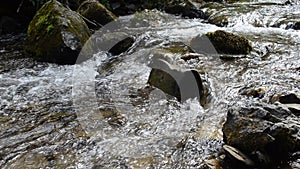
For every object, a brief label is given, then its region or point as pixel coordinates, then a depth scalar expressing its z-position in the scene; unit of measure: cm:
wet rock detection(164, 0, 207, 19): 1148
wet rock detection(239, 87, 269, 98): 466
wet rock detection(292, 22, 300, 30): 832
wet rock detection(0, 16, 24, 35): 990
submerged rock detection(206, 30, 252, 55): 662
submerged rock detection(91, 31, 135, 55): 755
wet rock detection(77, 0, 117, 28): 945
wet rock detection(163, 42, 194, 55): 709
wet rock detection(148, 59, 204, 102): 482
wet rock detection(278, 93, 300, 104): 396
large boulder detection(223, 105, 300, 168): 299
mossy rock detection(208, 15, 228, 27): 986
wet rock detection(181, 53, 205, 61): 659
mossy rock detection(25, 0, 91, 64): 683
